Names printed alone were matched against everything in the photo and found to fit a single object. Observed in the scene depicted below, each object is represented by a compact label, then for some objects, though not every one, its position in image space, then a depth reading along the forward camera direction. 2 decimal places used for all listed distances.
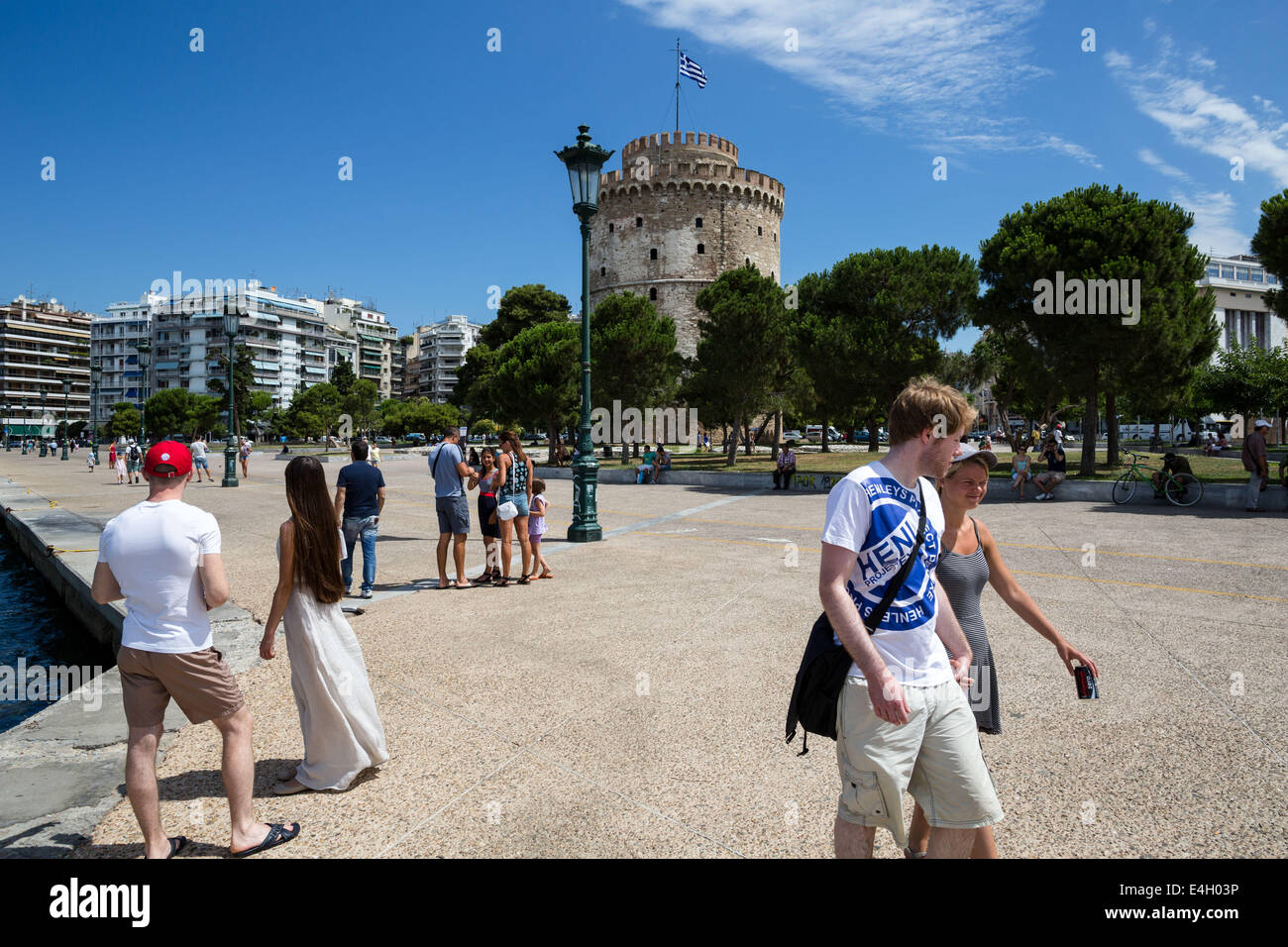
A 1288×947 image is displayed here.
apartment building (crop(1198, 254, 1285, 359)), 84.88
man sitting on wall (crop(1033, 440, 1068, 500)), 16.83
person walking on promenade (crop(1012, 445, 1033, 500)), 16.98
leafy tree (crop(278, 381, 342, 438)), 68.56
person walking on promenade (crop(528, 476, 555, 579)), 8.62
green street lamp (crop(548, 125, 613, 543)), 11.66
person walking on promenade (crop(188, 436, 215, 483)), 27.24
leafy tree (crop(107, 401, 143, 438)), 90.12
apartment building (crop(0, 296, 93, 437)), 114.00
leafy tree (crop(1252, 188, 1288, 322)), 18.28
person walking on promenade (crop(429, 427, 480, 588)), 8.26
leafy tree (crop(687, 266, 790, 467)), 31.00
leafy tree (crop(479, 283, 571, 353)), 62.00
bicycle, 14.73
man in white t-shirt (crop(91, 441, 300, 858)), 2.85
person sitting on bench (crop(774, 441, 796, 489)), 22.19
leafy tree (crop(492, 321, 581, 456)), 34.69
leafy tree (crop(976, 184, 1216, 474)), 18.86
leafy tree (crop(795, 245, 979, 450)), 25.58
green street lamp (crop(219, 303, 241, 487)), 23.12
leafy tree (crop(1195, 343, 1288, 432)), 42.69
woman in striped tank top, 2.92
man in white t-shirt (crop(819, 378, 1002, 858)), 2.16
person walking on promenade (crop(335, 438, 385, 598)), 7.59
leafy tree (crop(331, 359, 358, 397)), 82.91
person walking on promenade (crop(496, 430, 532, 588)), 8.42
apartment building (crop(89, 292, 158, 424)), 118.94
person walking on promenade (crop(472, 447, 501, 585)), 8.55
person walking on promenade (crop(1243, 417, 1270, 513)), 13.41
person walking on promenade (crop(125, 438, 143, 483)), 29.25
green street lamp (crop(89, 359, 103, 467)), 42.62
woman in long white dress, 3.59
